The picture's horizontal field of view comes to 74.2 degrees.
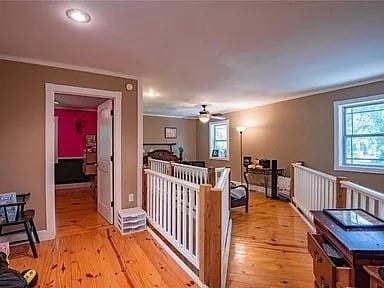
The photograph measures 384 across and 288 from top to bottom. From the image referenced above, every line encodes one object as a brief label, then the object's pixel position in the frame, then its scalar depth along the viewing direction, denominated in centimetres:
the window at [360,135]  431
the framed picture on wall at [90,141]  678
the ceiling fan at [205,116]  657
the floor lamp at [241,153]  748
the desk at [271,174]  592
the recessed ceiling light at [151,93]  514
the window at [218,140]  834
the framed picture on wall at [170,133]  899
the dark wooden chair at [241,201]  459
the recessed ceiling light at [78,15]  204
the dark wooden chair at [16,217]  277
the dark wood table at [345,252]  123
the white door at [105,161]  398
